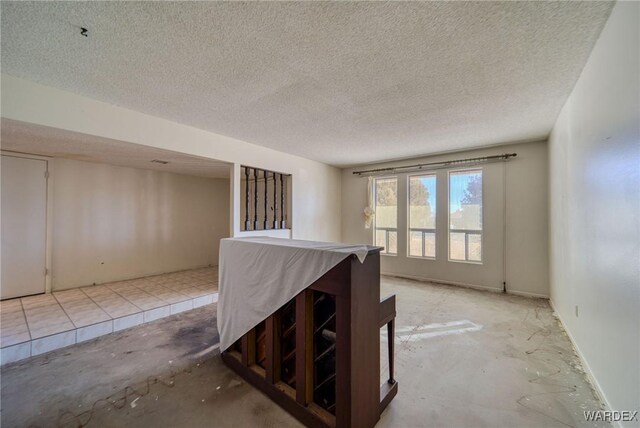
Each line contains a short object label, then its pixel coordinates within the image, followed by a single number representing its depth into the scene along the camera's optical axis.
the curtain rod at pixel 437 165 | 4.16
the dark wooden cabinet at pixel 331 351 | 1.36
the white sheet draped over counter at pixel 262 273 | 1.49
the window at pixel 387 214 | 5.31
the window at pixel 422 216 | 4.81
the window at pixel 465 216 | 4.39
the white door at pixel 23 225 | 3.30
